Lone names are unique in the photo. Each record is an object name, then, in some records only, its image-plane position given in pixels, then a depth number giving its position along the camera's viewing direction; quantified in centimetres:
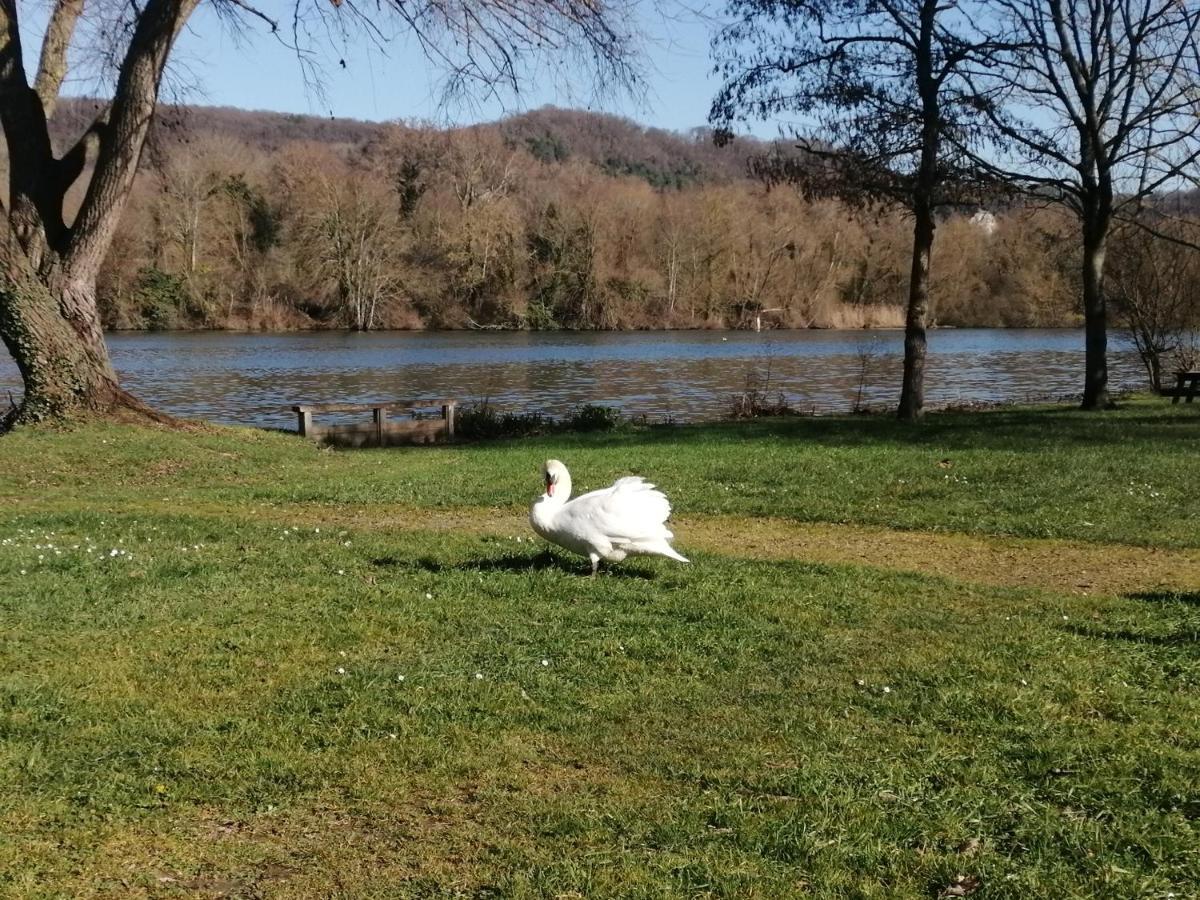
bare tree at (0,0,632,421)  1886
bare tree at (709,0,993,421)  2203
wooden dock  2441
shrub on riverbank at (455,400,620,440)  2567
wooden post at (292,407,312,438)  2416
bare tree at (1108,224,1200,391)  3133
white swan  848
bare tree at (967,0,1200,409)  2425
